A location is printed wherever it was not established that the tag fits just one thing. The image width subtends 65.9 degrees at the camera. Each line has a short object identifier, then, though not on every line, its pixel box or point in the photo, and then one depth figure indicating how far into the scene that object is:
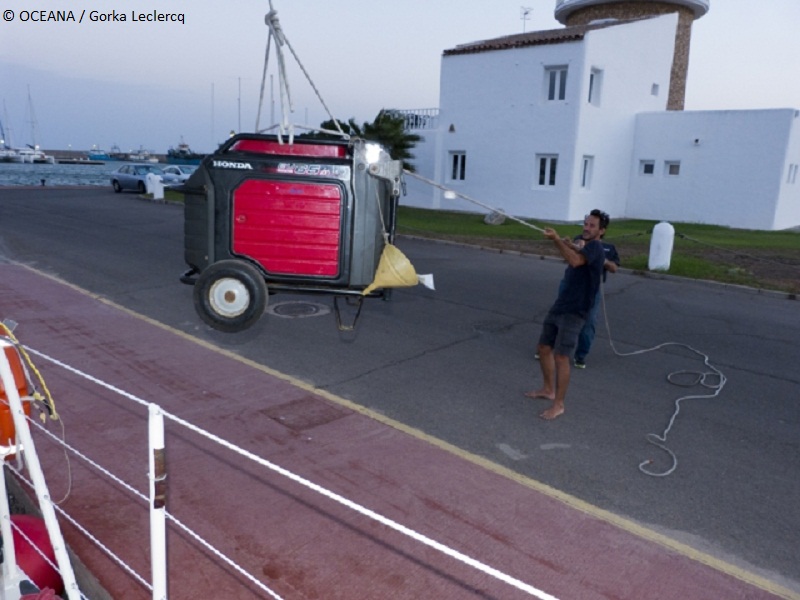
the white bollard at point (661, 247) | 14.48
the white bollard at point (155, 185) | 28.95
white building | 24.05
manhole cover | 9.93
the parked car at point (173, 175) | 36.03
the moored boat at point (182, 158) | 93.59
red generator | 5.08
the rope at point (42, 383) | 3.32
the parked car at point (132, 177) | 33.56
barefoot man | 5.91
